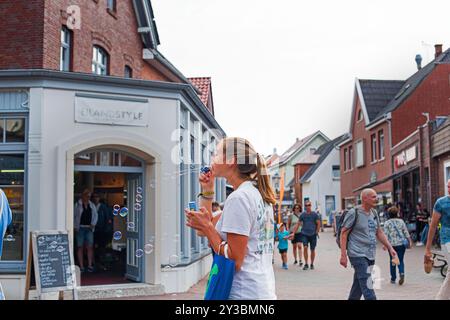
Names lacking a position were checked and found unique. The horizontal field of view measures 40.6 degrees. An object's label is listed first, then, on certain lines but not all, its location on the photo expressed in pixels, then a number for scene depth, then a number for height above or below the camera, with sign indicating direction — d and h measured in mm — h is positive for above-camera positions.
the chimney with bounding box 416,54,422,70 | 25127 +6035
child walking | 13367 -893
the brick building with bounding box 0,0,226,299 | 8852 +711
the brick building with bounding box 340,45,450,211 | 24053 +3496
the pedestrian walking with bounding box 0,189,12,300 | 3566 -47
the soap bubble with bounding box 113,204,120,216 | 8391 -42
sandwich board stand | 7500 -727
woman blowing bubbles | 2668 -69
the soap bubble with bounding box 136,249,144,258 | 9289 -723
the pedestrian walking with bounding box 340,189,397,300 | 6264 -377
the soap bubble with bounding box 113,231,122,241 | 8789 -420
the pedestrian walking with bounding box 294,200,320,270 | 13088 -510
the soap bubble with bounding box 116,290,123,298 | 8781 -1263
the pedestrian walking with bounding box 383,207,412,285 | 10289 -587
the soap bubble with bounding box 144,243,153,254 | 9164 -642
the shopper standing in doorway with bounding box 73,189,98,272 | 10492 -291
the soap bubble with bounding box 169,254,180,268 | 9336 -852
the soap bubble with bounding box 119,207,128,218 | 8545 -72
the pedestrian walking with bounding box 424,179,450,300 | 6078 -185
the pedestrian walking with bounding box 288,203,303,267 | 13645 -508
